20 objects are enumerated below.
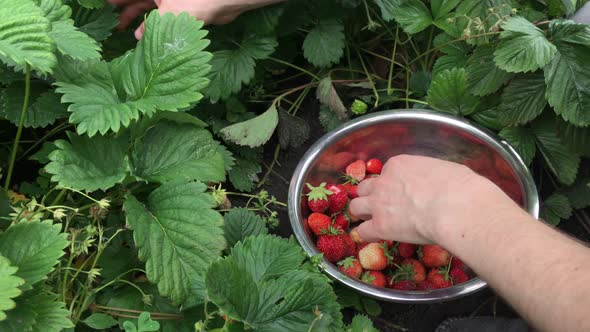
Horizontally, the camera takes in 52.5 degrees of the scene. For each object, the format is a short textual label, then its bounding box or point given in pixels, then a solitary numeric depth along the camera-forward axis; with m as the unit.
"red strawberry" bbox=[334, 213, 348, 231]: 1.38
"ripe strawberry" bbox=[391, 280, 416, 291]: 1.29
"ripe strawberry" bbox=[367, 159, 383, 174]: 1.43
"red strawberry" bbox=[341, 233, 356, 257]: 1.33
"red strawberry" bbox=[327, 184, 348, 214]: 1.36
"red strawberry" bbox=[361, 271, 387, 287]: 1.29
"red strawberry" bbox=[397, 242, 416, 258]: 1.33
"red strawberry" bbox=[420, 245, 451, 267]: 1.31
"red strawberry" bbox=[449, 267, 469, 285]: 1.31
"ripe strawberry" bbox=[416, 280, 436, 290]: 1.30
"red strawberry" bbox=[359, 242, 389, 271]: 1.29
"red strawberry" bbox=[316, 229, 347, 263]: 1.30
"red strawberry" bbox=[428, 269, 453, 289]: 1.30
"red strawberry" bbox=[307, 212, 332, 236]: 1.33
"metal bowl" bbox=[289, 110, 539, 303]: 1.29
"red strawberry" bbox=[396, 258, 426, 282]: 1.31
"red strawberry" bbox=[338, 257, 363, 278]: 1.29
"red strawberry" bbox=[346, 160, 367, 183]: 1.42
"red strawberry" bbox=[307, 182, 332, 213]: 1.32
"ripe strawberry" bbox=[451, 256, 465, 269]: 1.33
